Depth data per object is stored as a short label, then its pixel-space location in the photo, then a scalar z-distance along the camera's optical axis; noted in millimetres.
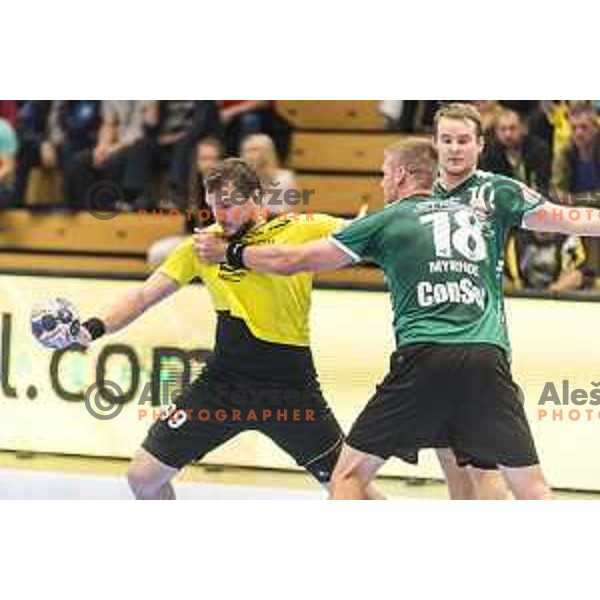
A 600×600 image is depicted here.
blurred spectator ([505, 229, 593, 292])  17375
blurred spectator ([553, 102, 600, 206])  17469
